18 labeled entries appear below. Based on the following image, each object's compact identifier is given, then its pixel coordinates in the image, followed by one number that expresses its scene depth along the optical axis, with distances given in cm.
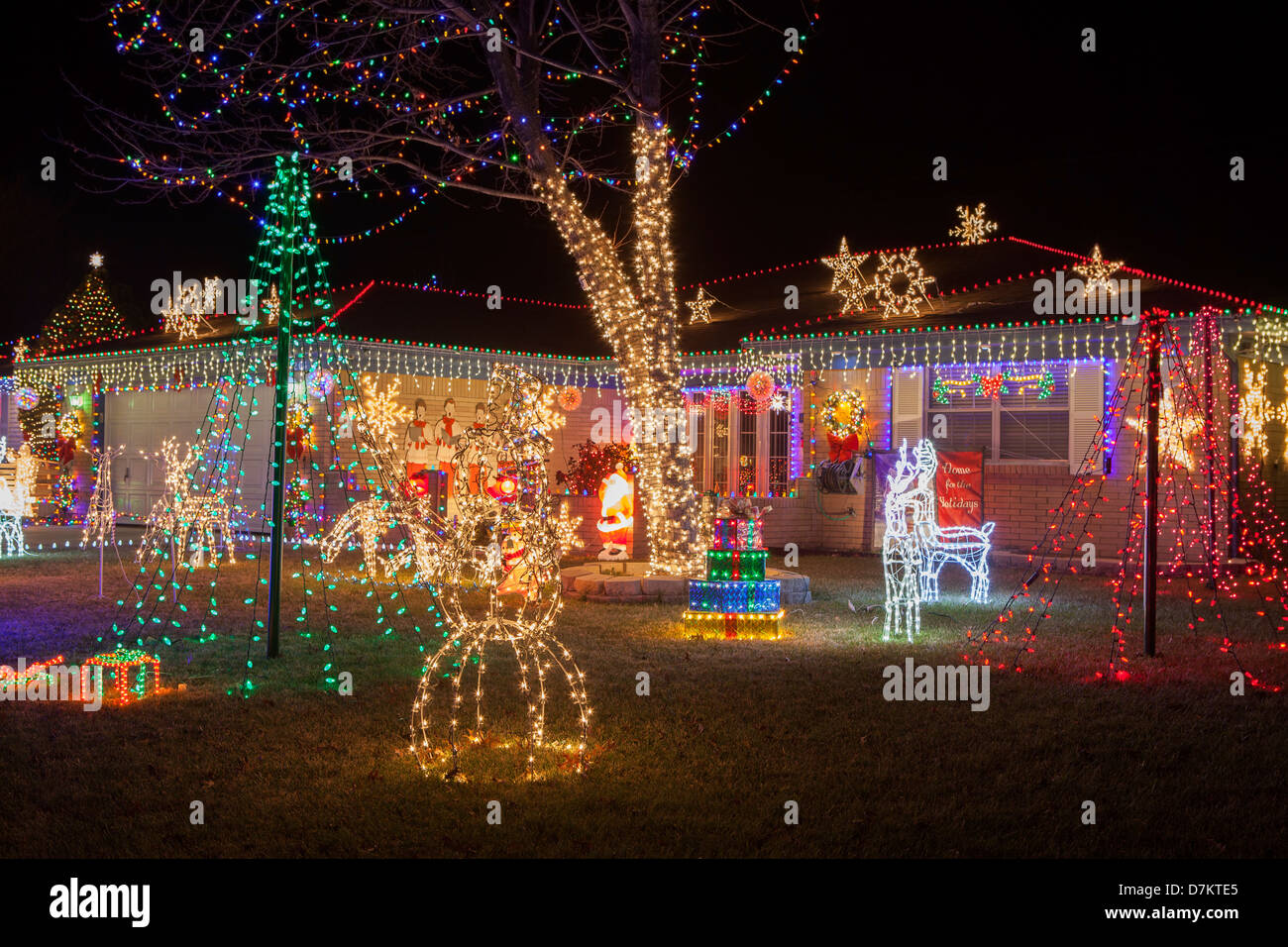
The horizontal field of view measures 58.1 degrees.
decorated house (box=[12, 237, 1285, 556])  1611
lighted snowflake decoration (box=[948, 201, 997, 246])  2234
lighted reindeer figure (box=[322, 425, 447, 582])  1075
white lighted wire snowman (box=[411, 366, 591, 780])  617
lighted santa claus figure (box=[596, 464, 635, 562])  1432
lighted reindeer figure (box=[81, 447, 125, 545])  1355
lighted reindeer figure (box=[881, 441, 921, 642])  1017
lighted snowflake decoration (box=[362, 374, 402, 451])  1836
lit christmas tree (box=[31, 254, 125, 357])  2869
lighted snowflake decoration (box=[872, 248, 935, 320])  1853
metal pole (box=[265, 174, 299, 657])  893
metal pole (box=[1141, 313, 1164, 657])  904
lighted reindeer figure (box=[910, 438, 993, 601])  1109
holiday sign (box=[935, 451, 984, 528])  1723
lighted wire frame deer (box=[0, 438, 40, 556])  1717
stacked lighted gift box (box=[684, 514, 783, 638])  1052
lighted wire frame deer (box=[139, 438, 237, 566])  1266
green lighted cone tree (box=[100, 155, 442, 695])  936
